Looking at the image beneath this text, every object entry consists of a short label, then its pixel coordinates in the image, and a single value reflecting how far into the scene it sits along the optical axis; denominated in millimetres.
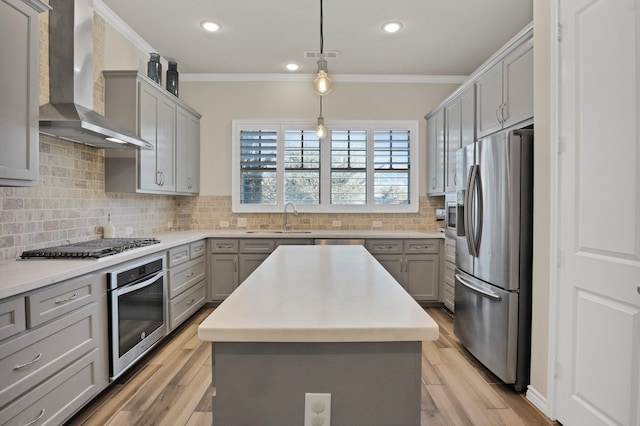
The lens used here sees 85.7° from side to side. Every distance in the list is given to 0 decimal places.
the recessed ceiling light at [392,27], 3232
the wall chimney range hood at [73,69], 2314
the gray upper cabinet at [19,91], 1647
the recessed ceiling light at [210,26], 3250
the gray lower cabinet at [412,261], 4008
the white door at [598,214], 1527
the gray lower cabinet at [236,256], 4020
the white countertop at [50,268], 1553
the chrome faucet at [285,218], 4512
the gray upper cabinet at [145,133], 3039
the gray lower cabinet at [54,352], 1528
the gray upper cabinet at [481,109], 2521
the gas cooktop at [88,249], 2135
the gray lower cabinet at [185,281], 3164
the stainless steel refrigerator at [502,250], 2256
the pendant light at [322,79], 2104
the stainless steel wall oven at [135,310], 2221
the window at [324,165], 4582
